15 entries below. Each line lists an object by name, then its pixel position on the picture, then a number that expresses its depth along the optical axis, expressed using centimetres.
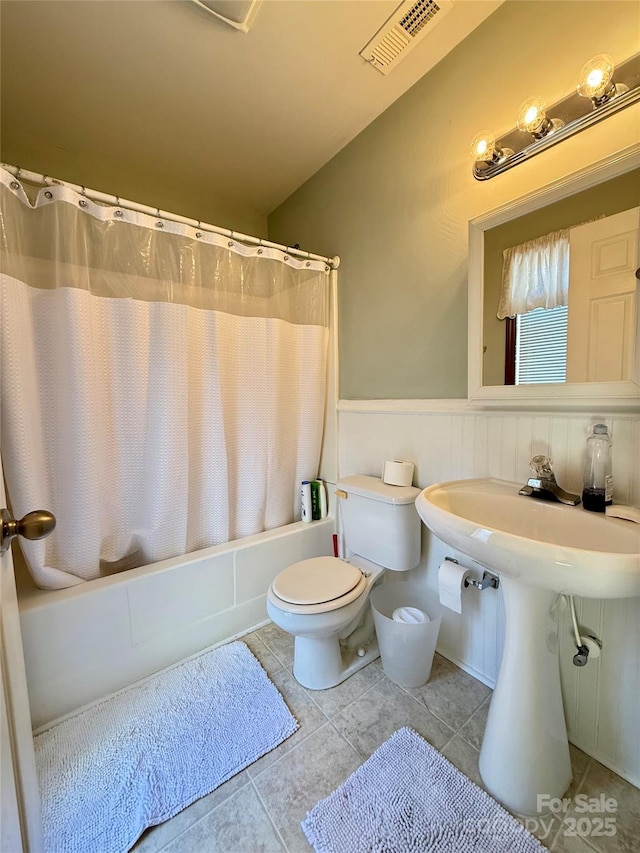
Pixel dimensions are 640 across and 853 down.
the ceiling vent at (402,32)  108
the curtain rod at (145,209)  108
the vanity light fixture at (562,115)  83
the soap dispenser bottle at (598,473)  88
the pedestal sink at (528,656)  79
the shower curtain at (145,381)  114
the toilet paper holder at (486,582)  117
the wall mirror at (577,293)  87
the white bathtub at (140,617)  114
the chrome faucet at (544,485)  95
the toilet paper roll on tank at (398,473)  142
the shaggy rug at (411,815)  82
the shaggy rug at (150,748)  87
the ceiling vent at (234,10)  102
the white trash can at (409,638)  122
